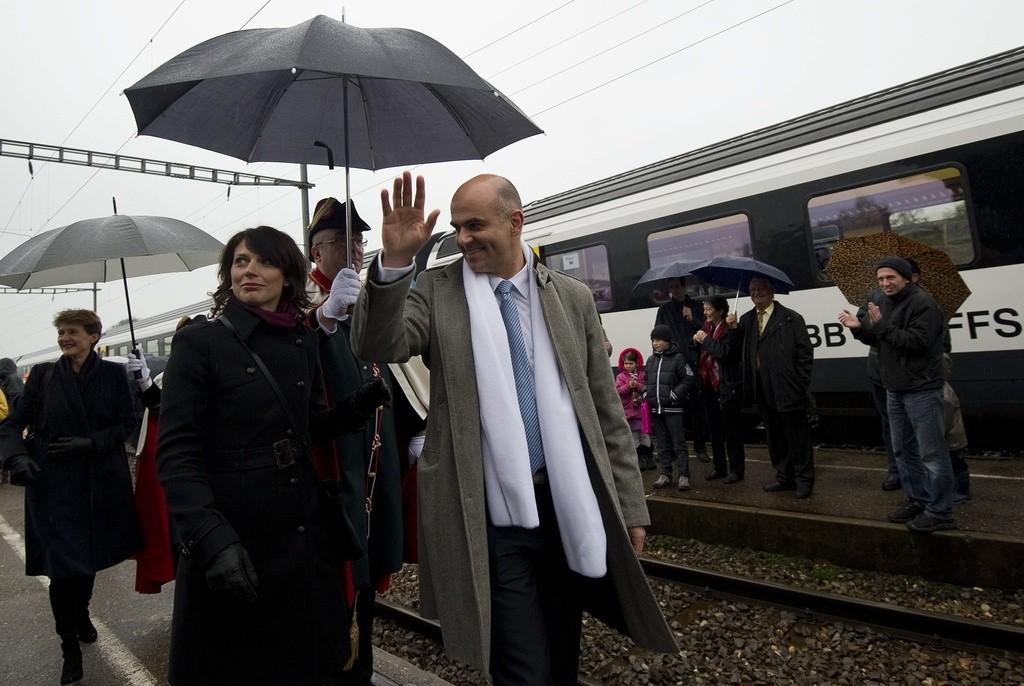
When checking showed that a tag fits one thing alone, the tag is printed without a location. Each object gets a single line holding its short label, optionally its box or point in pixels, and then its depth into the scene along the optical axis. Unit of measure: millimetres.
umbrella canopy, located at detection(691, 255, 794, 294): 6121
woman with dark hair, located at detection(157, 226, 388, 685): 1905
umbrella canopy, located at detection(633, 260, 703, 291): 7016
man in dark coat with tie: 5707
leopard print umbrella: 4895
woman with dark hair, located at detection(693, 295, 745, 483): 6484
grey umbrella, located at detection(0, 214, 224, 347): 3645
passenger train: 6238
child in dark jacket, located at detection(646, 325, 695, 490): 6543
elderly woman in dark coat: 3438
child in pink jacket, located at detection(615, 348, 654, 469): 7219
